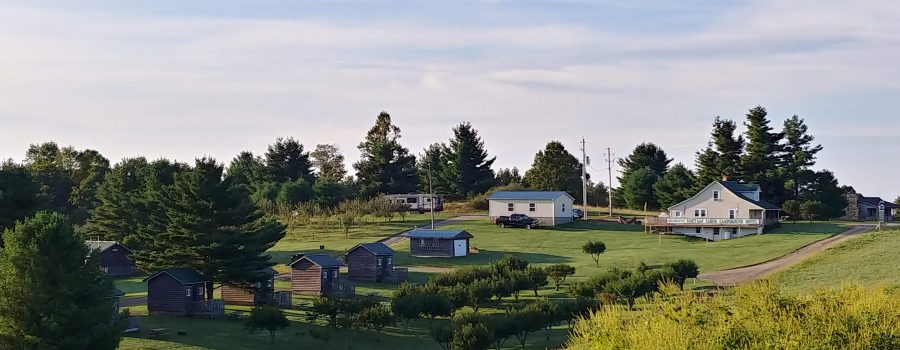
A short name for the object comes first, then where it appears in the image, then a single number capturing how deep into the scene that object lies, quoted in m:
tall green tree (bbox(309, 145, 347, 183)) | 171.88
